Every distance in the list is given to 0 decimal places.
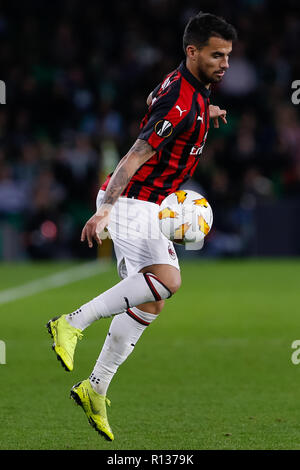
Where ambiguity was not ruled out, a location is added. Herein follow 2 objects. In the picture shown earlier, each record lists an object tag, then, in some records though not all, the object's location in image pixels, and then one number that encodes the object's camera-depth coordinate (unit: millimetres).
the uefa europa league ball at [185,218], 10258
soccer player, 10102
